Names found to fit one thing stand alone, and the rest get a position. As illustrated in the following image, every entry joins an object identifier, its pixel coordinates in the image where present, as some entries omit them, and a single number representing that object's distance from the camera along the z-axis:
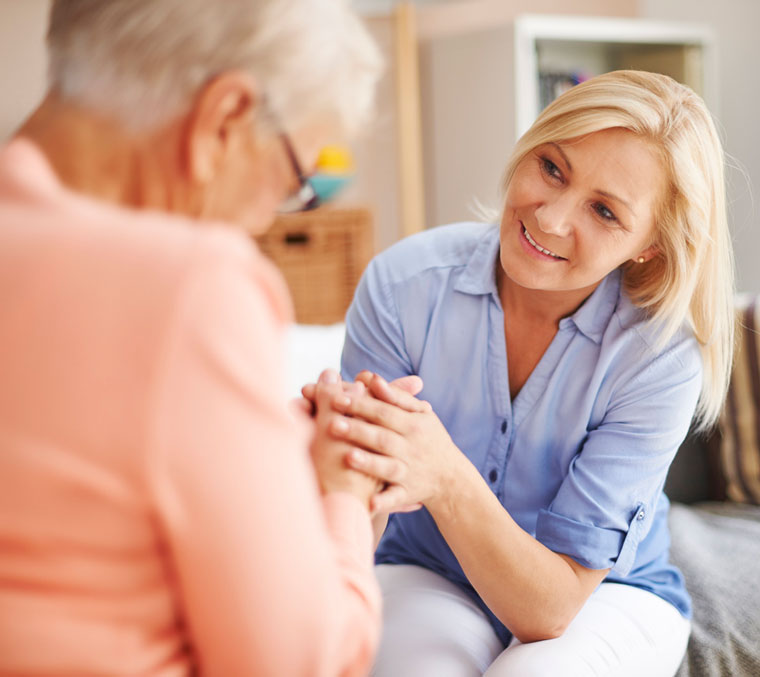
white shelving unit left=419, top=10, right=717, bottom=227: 3.60
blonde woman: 1.21
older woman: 0.59
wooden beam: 3.92
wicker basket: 3.55
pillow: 2.03
